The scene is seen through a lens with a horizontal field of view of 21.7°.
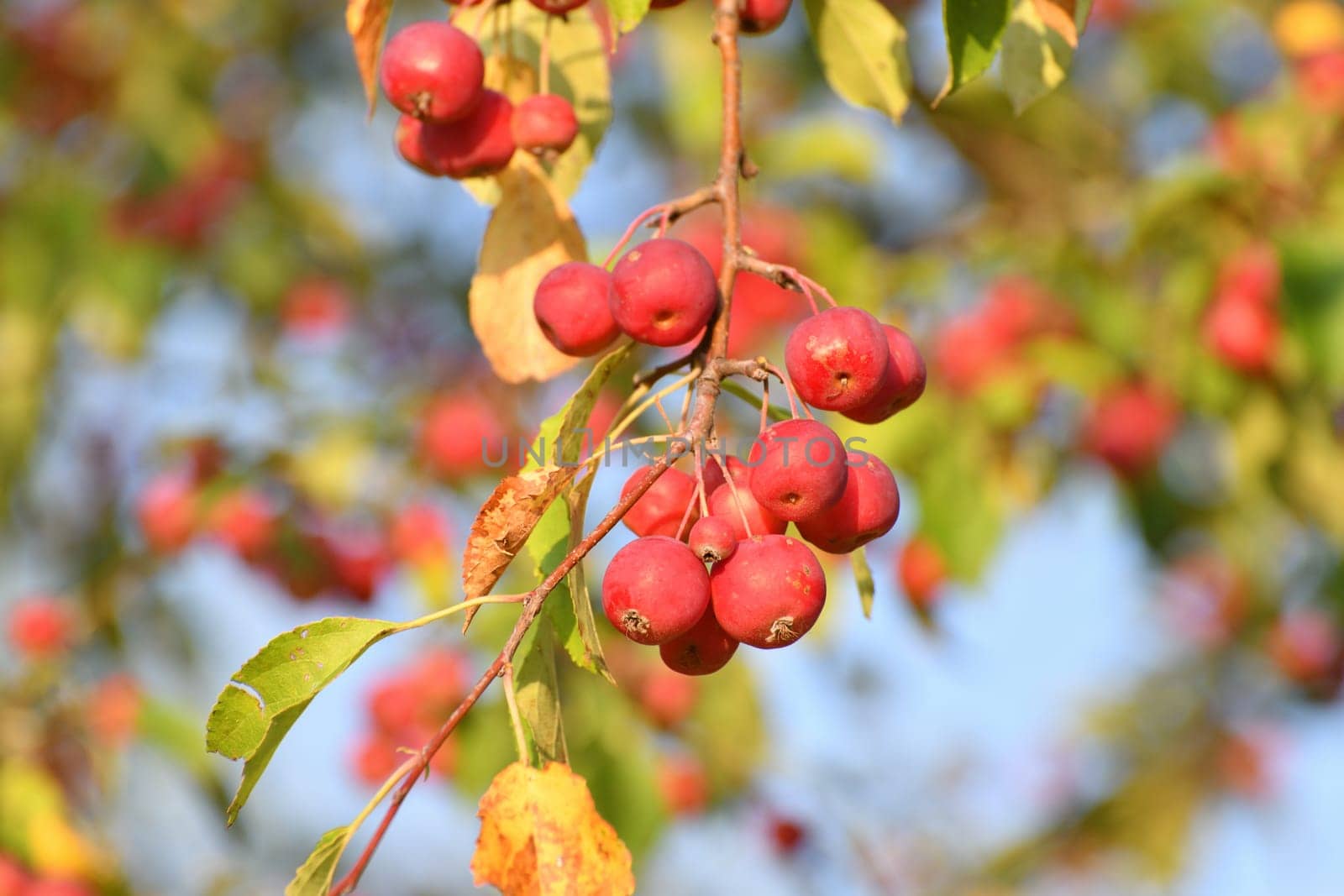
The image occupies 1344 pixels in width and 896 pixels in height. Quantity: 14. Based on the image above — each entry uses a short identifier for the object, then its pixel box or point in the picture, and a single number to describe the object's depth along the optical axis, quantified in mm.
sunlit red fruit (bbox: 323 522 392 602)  2307
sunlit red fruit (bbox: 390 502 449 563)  2441
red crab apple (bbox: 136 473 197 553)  2386
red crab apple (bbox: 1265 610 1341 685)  3054
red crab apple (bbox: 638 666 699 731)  2302
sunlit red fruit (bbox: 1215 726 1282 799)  4005
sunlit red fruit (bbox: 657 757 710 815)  2317
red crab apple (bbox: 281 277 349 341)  3087
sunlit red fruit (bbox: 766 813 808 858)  2271
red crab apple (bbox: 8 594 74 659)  2575
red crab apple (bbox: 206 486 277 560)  2272
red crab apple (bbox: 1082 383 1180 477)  2243
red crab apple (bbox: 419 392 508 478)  2554
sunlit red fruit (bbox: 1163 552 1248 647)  3488
